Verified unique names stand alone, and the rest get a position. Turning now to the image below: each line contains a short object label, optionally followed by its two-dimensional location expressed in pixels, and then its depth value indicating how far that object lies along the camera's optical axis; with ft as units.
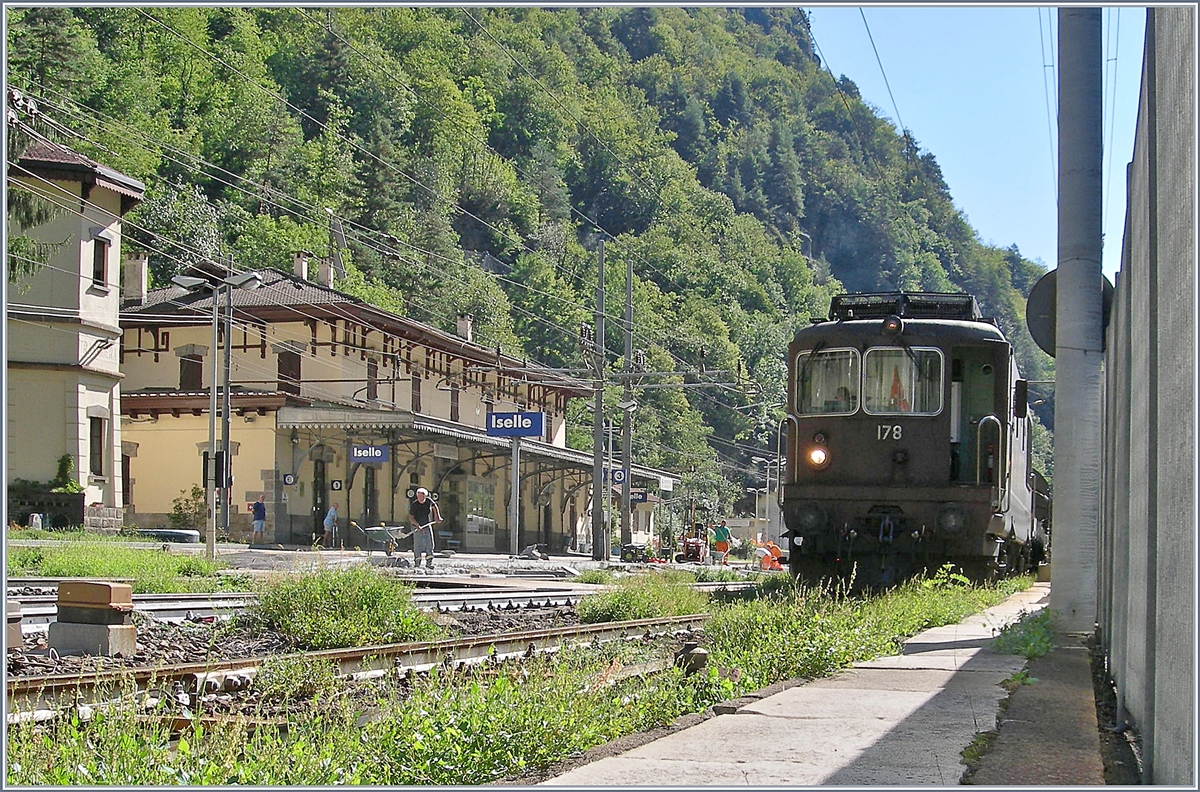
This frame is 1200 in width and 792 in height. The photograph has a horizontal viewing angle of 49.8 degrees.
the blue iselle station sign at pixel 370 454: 119.34
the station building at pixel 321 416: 125.80
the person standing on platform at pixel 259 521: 120.78
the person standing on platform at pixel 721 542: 138.21
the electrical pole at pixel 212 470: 77.15
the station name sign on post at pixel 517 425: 108.99
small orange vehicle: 146.30
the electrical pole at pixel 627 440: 135.33
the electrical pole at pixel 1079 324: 35.88
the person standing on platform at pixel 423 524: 78.95
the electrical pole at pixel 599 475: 126.31
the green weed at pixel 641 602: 48.06
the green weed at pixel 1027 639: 30.76
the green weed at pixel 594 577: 78.02
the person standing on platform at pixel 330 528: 121.39
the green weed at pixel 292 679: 25.08
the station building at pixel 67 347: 106.11
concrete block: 30.89
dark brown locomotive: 49.19
